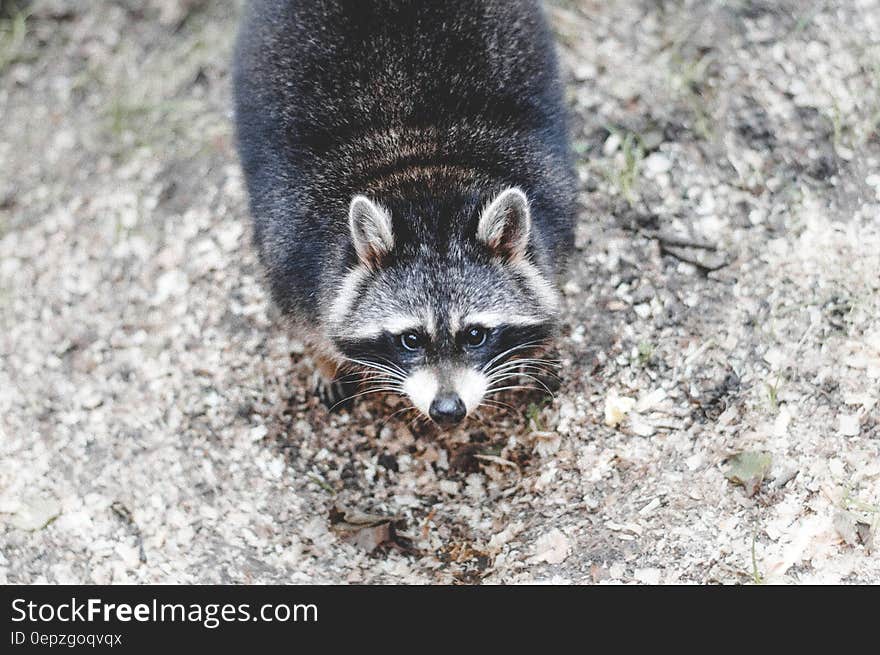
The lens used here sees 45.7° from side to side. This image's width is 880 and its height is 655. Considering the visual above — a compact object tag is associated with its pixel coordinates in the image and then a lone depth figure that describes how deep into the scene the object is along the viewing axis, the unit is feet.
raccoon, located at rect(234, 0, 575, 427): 12.21
